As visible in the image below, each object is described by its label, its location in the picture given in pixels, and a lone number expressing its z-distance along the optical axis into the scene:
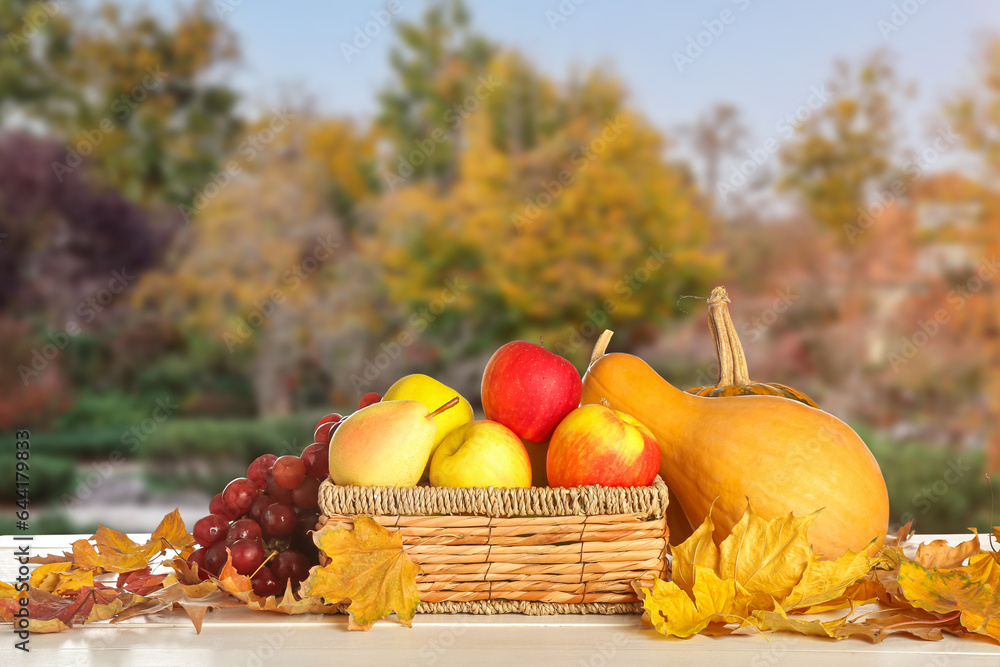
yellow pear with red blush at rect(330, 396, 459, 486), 0.98
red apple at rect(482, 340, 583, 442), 1.10
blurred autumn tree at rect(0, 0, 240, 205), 4.11
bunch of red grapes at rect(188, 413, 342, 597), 1.04
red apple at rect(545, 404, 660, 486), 0.97
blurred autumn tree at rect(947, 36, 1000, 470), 3.65
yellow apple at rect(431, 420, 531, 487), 0.98
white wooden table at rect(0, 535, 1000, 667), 0.82
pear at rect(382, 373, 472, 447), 1.09
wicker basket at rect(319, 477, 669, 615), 0.94
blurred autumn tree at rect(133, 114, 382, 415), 4.09
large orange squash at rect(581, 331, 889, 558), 1.00
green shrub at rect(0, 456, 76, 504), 3.97
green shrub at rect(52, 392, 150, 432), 4.16
